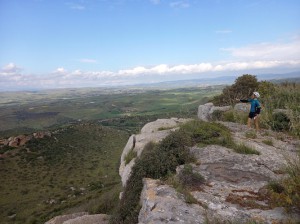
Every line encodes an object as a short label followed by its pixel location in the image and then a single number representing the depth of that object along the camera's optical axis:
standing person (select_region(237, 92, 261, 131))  12.73
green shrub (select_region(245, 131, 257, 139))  10.72
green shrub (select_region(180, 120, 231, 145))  9.74
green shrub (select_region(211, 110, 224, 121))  17.34
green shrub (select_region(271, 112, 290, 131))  12.36
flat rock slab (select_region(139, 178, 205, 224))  5.50
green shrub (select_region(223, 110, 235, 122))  15.90
